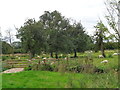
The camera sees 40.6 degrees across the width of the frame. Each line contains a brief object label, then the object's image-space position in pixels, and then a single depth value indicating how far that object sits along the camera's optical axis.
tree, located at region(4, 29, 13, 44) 35.74
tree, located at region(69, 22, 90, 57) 25.94
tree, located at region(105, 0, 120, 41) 9.60
